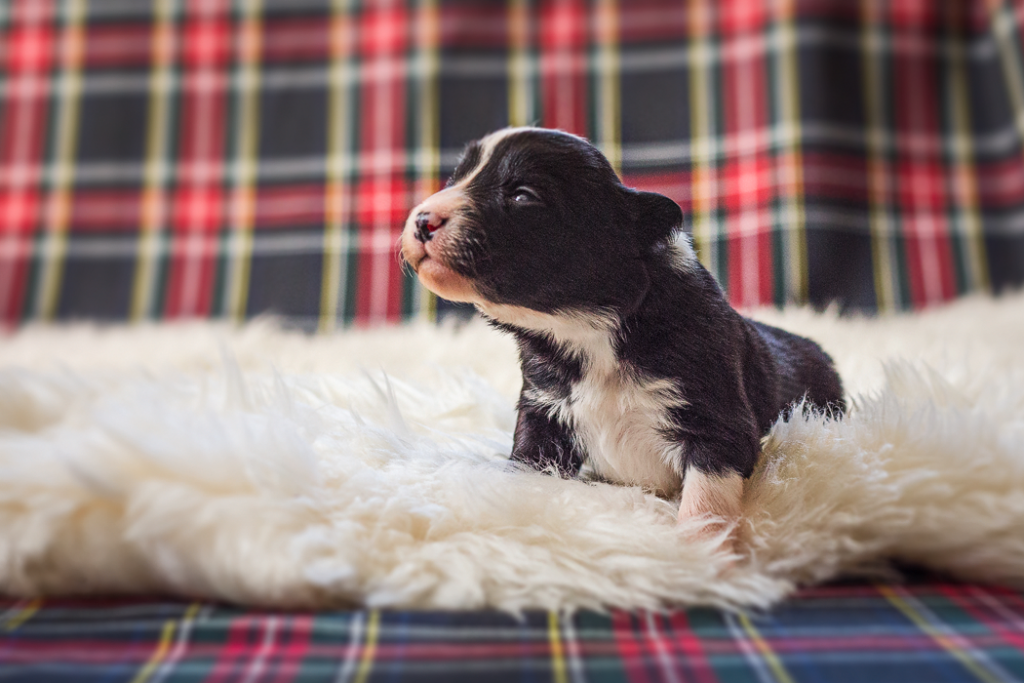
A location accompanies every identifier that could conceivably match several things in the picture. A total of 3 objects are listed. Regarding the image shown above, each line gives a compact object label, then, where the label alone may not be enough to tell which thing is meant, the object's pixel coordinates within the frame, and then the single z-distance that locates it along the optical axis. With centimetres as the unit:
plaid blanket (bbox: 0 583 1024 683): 48
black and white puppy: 57
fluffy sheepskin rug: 55
